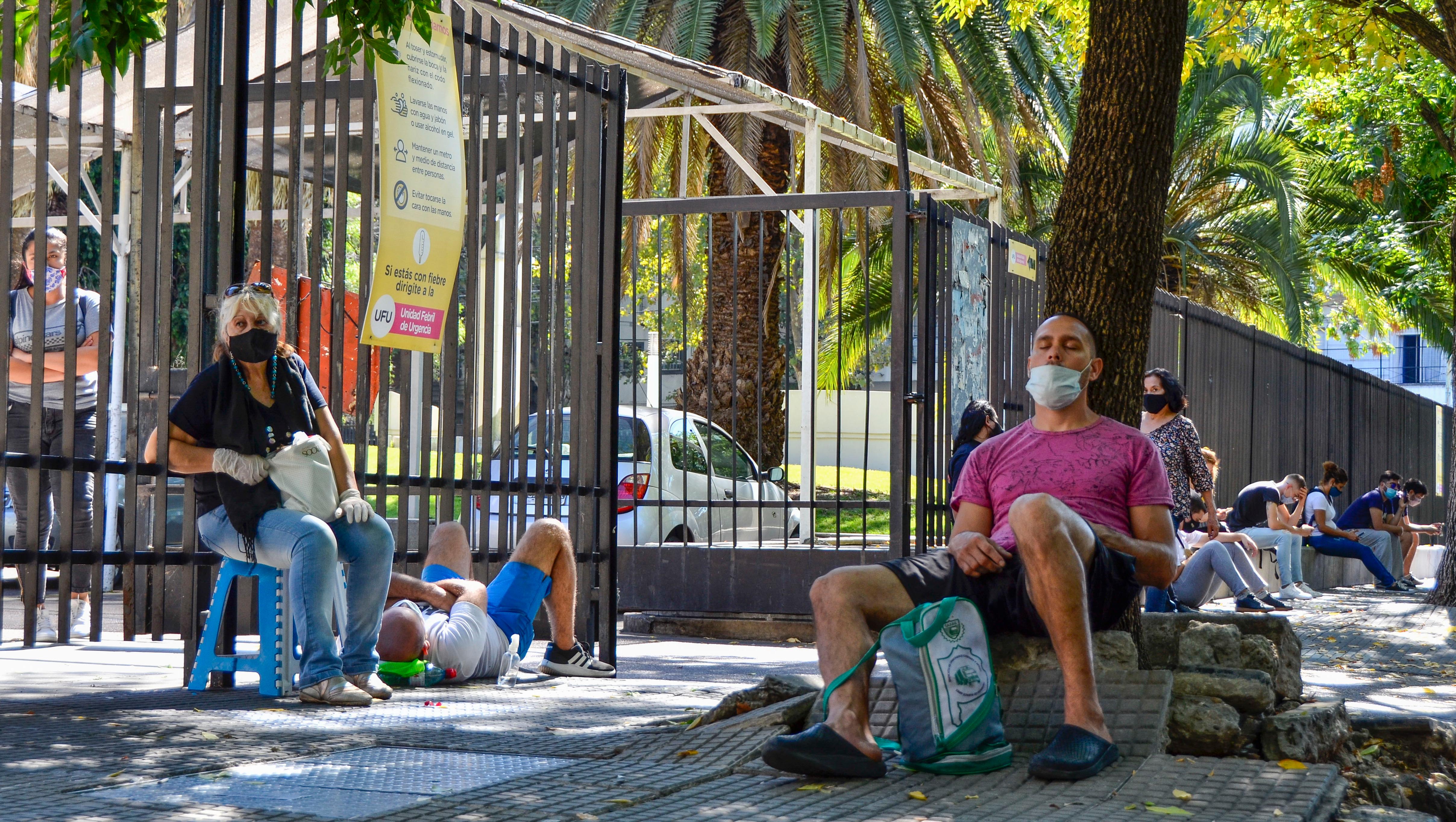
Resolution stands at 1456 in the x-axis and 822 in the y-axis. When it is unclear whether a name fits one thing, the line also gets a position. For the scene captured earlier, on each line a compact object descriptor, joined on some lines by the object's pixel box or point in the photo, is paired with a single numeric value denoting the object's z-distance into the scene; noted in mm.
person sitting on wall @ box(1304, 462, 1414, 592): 32750
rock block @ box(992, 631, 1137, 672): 9687
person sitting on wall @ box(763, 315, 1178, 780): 8492
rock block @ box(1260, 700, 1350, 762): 9430
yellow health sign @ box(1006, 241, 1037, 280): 20875
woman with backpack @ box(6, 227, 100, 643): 12594
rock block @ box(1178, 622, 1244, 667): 11125
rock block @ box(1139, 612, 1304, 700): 11180
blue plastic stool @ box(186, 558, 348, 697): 11141
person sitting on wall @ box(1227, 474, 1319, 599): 28125
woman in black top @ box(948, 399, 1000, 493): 17187
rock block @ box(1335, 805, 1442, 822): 8203
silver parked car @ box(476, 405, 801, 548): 20062
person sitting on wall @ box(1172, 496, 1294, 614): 23156
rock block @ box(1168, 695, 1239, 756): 9445
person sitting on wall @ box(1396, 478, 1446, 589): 36437
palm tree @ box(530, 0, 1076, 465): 33750
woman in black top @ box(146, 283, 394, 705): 10828
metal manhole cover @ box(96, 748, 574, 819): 7469
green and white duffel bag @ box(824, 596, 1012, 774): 8602
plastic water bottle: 12898
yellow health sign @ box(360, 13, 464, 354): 12328
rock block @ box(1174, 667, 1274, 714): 9789
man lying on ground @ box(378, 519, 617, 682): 12242
